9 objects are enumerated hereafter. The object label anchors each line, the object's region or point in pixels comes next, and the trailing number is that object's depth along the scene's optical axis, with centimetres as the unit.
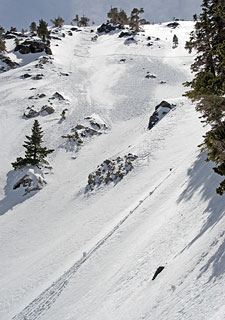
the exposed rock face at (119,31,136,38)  9979
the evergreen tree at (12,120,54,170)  3130
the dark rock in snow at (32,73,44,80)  5994
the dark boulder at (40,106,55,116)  4531
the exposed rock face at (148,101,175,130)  3431
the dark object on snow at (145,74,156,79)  5941
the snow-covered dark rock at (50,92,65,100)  4979
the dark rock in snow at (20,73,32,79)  6106
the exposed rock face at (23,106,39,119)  4472
